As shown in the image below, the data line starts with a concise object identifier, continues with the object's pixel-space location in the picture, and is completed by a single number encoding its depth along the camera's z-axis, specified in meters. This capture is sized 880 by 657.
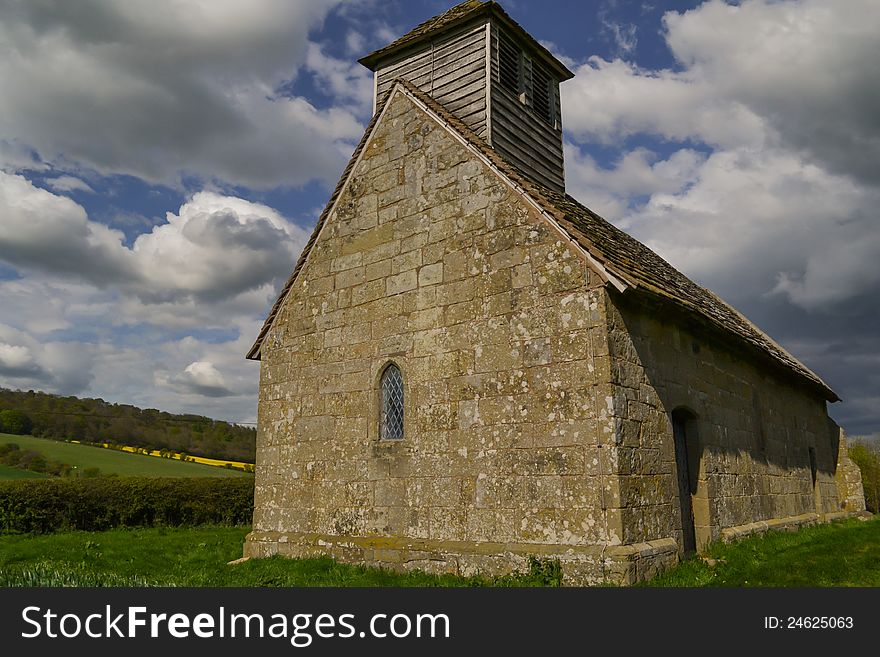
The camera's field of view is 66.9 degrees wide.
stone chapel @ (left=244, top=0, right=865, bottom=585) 8.26
